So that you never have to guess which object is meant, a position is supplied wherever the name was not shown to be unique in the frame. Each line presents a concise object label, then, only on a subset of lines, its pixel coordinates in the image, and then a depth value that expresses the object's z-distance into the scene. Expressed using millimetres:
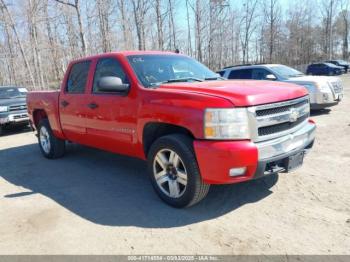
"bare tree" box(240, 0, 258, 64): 50994
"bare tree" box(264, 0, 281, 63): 50000
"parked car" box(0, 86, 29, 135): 10789
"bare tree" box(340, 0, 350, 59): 60422
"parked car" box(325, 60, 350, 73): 36822
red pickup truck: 3377
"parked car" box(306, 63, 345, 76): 33491
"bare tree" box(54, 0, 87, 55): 27844
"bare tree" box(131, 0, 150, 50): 36062
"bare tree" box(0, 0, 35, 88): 29084
